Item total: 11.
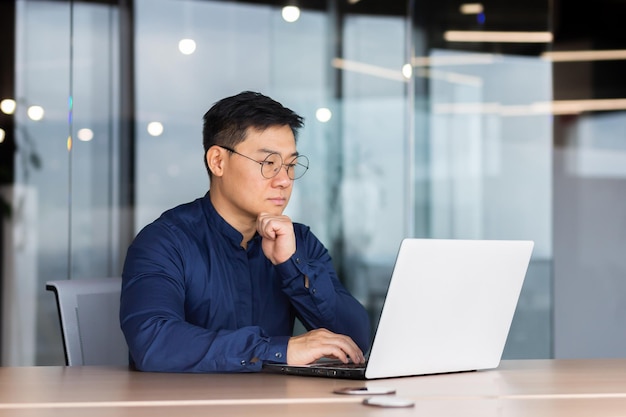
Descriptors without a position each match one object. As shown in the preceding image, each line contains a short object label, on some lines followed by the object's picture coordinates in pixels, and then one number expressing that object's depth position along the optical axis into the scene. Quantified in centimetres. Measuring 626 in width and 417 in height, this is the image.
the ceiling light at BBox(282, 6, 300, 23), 535
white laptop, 187
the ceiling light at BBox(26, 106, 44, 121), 498
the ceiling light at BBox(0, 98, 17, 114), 497
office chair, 253
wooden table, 162
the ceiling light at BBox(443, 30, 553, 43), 557
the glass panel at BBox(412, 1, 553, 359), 549
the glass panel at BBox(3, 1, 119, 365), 496
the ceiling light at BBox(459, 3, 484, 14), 559
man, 245
